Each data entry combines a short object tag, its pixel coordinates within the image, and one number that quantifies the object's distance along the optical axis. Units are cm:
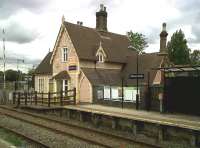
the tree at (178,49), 3314
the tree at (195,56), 3964
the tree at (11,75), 6689
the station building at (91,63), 1928
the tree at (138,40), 4173
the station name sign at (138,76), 1377
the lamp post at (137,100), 1396
